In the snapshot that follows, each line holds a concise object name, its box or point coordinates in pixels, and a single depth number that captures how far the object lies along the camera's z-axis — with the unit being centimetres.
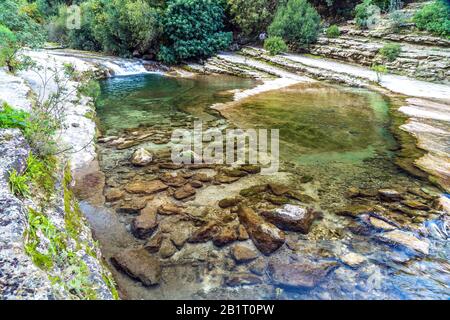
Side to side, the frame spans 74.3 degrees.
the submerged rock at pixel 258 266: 402
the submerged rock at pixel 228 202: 546
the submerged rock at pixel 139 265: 378
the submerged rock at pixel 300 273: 382
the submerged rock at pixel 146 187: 580
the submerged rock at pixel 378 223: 487
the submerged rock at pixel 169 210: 518
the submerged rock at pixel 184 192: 567
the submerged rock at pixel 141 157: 689
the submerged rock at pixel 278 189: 589
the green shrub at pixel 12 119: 451
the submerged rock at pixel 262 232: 444
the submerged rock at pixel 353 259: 414
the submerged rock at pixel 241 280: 379
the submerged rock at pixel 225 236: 454
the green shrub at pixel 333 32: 2117
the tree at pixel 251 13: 2444
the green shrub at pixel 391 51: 1636
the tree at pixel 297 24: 2162
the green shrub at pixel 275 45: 2088
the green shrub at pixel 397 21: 1905
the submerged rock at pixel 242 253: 421
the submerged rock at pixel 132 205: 521
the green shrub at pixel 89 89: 1031
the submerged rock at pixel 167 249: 427
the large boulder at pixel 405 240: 441
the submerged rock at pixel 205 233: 459
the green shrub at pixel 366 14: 2062
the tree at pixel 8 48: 982
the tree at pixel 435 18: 1687
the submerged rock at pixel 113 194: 552
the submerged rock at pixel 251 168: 675
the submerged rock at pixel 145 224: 465
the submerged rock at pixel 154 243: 434
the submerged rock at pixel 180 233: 451
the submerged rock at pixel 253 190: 586
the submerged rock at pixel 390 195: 565
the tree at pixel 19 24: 1125
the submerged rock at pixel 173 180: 611
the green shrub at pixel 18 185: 342
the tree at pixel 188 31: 2230
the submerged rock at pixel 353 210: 519
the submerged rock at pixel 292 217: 483
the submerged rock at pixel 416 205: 535
